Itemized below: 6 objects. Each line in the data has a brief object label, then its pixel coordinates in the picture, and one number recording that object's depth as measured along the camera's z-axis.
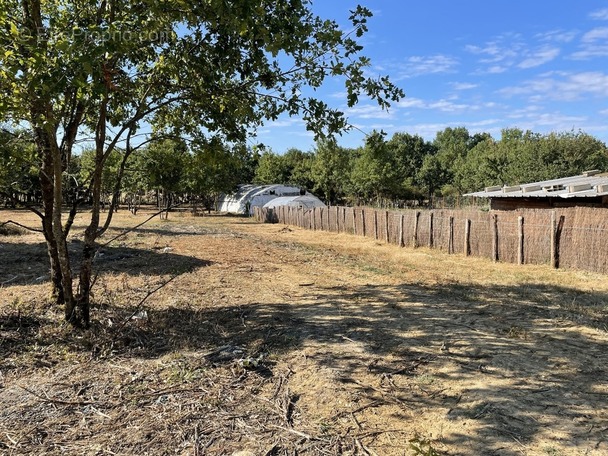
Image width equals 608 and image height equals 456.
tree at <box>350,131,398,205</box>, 43.66
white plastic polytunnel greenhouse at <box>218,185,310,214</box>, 44.59
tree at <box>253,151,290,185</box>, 56.91
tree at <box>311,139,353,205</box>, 49.38
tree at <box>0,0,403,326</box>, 3.60
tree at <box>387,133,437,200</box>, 51.55
